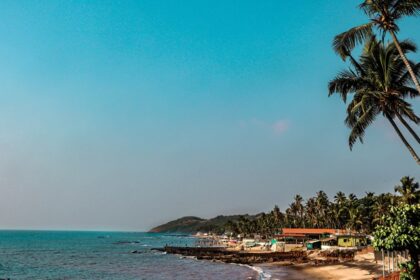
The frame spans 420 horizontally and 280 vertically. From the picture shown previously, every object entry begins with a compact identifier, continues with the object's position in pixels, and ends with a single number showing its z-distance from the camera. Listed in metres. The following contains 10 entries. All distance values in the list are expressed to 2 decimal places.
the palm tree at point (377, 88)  17.56
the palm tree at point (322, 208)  109.78
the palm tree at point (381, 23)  15.32
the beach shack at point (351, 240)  67.69
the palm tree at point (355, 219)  79.44
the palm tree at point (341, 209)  90.69
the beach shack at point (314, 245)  74.93
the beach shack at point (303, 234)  83.81
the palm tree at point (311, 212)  115.10
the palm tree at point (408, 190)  58.44
